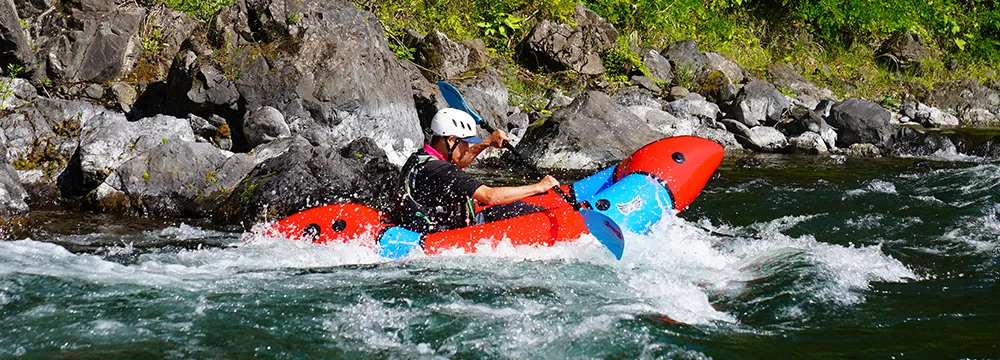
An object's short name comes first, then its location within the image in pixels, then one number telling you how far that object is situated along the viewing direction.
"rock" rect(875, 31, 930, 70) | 17.13
